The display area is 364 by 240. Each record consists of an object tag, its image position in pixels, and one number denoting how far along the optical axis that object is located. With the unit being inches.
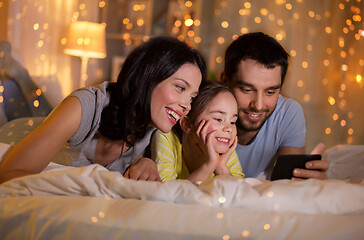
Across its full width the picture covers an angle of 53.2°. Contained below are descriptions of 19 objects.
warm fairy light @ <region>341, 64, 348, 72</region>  85.4
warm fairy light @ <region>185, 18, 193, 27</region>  132.4
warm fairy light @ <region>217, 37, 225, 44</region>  119.1
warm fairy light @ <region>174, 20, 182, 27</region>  137.5
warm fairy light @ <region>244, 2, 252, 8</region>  113.1
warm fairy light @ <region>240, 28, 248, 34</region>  112.4
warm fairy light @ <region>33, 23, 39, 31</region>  84.3
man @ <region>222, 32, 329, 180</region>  52.1
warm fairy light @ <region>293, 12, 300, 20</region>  104.1
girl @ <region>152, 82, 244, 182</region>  44.6
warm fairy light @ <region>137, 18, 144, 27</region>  144.0
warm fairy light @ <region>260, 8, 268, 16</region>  110.1
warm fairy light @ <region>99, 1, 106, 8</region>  136.2
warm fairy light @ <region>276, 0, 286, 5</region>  106.7
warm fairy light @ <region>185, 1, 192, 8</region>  137.3
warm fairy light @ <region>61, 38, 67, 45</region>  115.8
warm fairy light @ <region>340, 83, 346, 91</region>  86.5
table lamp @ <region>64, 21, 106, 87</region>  113.2
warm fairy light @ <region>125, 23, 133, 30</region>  146.0
